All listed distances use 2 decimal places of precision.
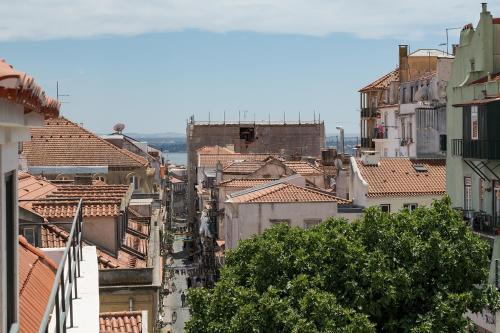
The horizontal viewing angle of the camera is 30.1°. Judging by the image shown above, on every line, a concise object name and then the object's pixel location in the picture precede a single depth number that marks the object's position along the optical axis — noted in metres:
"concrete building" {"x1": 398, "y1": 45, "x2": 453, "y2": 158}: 49.72
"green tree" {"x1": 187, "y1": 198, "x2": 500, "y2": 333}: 24.02
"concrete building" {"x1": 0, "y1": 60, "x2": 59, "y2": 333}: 5.07
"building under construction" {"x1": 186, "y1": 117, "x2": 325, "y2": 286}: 103.25
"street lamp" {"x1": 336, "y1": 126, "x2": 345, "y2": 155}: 76.81
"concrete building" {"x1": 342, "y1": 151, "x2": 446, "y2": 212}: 43.81
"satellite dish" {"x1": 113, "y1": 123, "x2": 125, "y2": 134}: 76.25
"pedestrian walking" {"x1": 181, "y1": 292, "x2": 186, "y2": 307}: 66.09
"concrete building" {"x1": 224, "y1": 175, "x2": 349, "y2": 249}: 42.03
